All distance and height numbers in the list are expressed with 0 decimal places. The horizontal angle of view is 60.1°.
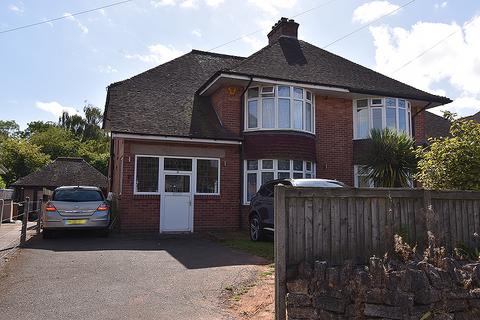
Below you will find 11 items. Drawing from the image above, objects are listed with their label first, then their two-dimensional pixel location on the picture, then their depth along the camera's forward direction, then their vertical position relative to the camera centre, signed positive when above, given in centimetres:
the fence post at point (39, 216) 1344 -66
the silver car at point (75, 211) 1175 -43
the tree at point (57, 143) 5784 +759
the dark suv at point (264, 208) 1053 -33
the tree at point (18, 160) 4934 +425
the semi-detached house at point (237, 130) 1424 +249
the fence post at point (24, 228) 1093 -86
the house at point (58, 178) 3294 +144
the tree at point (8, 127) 8105 +1362
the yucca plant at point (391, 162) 1167 +100
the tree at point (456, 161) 705 +64
